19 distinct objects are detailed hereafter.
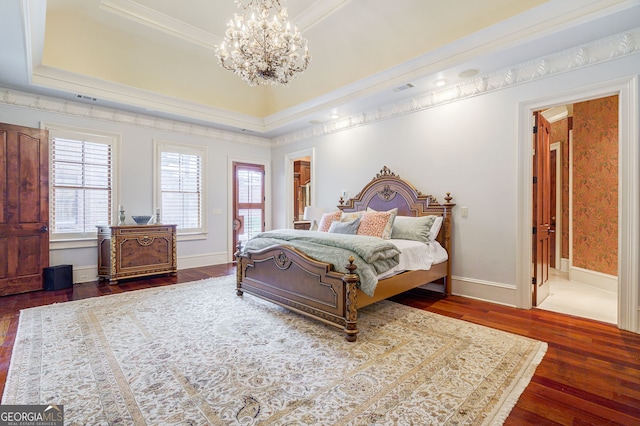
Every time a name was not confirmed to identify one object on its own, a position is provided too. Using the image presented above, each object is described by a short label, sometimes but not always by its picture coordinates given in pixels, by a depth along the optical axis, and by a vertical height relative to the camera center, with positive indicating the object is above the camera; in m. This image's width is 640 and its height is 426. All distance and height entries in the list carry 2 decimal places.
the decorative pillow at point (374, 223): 3.89 -0.14
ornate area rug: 1.67 -1.12
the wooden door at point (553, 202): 5.58 +0.22
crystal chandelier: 2.97 +1.70
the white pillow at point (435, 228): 3.92 -0.20
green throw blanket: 2.65 -0.37
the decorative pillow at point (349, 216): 4.35 -0.04
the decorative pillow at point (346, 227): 4.04 -0.20
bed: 2.62 -0.67
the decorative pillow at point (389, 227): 3.87 -0.19
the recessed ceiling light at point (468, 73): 3.62 +1.76
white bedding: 3.22 -0.51
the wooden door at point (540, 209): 3.48 +0.05
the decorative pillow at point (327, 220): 4.57 -0.11
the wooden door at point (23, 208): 3.97 +0.06
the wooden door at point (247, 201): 6.63 +0.29
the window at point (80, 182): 4.52 +0.49
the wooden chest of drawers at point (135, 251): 4.59 -0.63
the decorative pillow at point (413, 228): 3.83 -0.20
